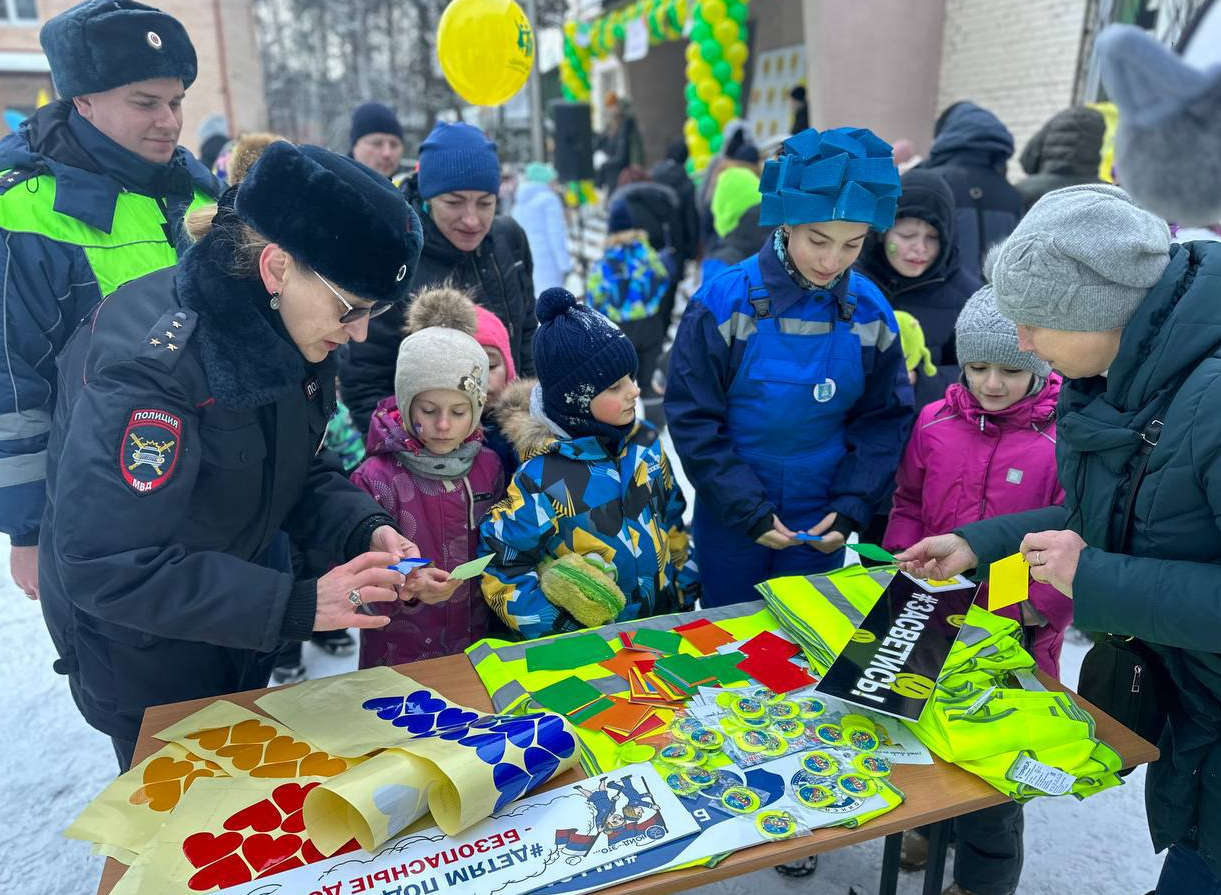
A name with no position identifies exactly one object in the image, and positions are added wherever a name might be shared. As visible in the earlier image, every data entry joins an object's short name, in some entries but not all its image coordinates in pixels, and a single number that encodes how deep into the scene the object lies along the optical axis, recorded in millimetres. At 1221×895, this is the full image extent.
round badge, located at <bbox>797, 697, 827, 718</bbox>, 1454
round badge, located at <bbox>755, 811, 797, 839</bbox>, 1186
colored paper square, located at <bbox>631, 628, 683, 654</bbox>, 1660
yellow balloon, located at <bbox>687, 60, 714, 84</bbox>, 9664
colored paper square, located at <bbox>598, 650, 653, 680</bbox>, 1591
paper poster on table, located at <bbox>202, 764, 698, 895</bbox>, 1101
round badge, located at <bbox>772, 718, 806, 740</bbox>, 1396
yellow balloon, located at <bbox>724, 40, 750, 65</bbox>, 9547
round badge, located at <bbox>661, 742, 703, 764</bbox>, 1326
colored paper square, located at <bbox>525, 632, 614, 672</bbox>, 1601
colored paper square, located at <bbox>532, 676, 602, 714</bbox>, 1469
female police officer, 1259
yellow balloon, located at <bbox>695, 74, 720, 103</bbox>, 9688
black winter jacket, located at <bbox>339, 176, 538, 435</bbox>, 2713
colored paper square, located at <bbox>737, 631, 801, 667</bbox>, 1635
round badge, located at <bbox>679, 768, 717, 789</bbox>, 1277
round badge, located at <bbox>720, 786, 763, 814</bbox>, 1232
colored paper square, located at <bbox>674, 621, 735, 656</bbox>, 1667
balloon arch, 9484
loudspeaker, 9469
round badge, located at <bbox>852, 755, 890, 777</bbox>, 1322
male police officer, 1914
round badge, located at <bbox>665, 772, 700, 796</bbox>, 1263
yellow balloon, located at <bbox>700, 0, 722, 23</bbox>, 9398
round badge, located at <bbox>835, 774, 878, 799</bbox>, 1274
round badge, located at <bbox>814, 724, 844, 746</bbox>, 1385
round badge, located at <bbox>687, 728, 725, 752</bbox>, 1359
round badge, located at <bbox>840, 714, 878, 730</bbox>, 1422
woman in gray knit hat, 1252
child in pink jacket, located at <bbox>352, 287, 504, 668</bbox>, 2100
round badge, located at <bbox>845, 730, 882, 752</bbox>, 1376
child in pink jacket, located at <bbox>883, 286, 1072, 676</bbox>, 2025
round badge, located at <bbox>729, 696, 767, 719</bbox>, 1445
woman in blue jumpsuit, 2061
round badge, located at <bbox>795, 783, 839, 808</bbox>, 1248
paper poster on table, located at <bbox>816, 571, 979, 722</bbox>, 1396
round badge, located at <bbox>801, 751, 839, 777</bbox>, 1314
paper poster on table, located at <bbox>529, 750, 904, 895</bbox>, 1130
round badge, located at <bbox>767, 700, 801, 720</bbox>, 1446
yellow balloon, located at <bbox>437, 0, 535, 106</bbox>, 3678
